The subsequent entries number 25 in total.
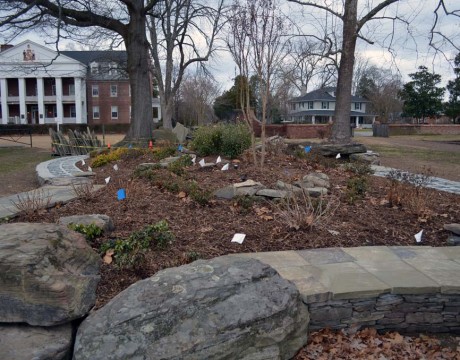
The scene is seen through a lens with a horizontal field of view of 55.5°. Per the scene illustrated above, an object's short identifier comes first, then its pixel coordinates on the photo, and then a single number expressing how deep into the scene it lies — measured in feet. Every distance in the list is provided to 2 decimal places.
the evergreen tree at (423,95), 148.77
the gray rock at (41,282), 8.42
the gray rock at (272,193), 18.09
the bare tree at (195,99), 126.93
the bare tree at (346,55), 48.62
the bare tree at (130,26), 50.34
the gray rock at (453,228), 15.29
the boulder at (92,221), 13.61
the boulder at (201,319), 8.04
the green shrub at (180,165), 24.25
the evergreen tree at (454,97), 128.17
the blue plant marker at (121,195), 17.50
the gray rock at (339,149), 37.60
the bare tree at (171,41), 69.51
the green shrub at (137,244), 11.25
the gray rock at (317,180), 20.98
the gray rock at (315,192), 18.96
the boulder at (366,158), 36.45
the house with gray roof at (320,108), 202.90
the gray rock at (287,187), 18.56
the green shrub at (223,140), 30.04
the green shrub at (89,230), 12.89
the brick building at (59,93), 152.15
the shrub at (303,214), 14.73
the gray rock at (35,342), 8.03
